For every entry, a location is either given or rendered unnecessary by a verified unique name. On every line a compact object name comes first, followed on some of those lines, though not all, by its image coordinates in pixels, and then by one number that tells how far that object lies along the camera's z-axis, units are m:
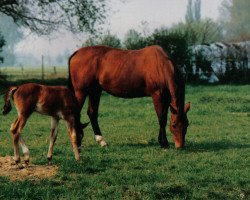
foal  9.68
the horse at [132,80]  12.47
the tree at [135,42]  37.91
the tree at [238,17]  144.75
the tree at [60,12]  36.41
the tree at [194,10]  168.62
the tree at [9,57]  190.75
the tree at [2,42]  36.47
